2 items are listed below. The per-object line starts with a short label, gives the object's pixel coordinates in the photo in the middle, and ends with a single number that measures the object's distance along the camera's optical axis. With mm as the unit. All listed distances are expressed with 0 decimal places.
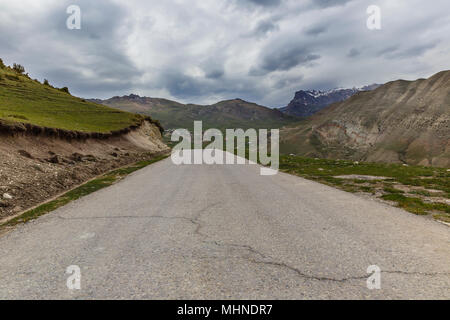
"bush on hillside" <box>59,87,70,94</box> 77894
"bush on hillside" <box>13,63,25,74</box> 71962
